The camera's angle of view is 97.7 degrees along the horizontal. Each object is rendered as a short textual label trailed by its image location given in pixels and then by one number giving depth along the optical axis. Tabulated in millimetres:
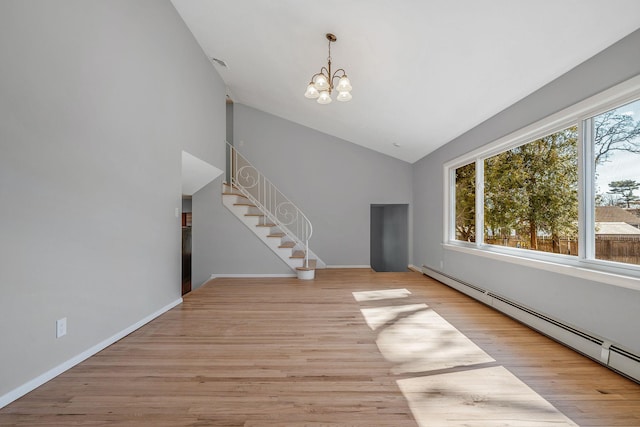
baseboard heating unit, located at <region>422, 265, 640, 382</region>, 1968
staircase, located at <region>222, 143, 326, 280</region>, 5527
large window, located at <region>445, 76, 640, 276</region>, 2186
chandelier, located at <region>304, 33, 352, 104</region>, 2967
